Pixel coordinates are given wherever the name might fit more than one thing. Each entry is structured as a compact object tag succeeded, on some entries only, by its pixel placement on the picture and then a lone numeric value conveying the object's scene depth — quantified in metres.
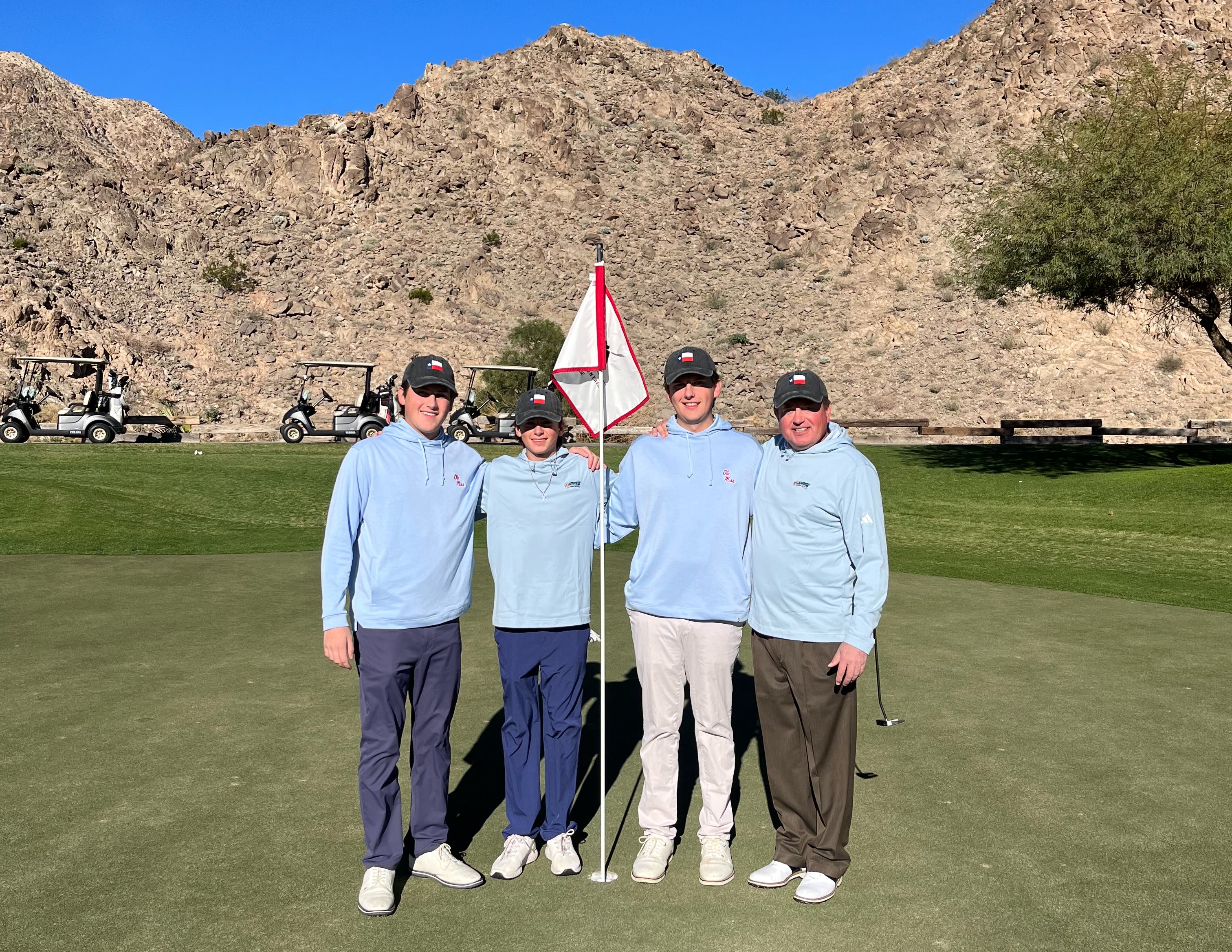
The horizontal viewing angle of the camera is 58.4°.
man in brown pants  4.70
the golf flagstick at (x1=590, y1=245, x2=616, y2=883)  4.77
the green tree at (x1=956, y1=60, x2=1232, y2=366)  28.00
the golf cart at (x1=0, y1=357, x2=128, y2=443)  35.28
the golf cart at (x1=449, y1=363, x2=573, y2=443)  39.53
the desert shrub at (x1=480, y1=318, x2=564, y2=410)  53.84
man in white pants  4.93
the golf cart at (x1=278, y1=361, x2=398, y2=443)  38.91
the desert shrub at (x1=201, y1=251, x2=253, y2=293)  67.81
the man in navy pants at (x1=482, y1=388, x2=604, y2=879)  5.00
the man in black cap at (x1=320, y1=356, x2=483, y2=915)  4.73
